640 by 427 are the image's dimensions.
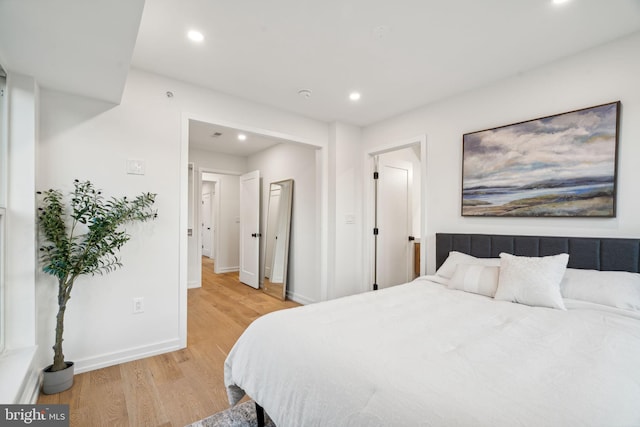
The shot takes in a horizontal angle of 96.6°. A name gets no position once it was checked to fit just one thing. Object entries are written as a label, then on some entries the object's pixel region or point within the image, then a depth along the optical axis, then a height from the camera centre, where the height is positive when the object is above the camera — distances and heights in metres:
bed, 0.87 -0.58
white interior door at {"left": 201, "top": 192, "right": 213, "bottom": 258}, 8.28 -0.53
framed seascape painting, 2.06 +0.38
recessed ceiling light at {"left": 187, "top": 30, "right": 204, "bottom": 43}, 1.99 +1.24
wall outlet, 2.44 -0.82
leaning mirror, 4.59 -0.47
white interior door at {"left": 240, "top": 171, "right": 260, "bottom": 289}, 5.11 -0.34
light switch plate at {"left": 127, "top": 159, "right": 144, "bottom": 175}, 2.42 +0.37
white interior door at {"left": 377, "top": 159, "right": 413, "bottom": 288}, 3.97 -0.15
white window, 1.80 +0.25
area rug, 1.67 -1.26
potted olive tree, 1.98 -0.22
